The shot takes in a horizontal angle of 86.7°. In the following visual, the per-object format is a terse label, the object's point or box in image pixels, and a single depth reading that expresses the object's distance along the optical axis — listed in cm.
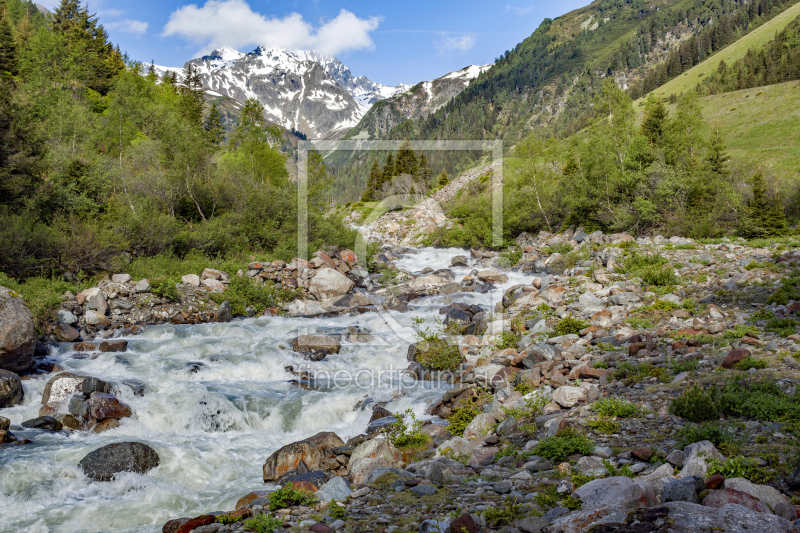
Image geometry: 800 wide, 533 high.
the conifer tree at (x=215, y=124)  5525
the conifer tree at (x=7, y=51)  4750
